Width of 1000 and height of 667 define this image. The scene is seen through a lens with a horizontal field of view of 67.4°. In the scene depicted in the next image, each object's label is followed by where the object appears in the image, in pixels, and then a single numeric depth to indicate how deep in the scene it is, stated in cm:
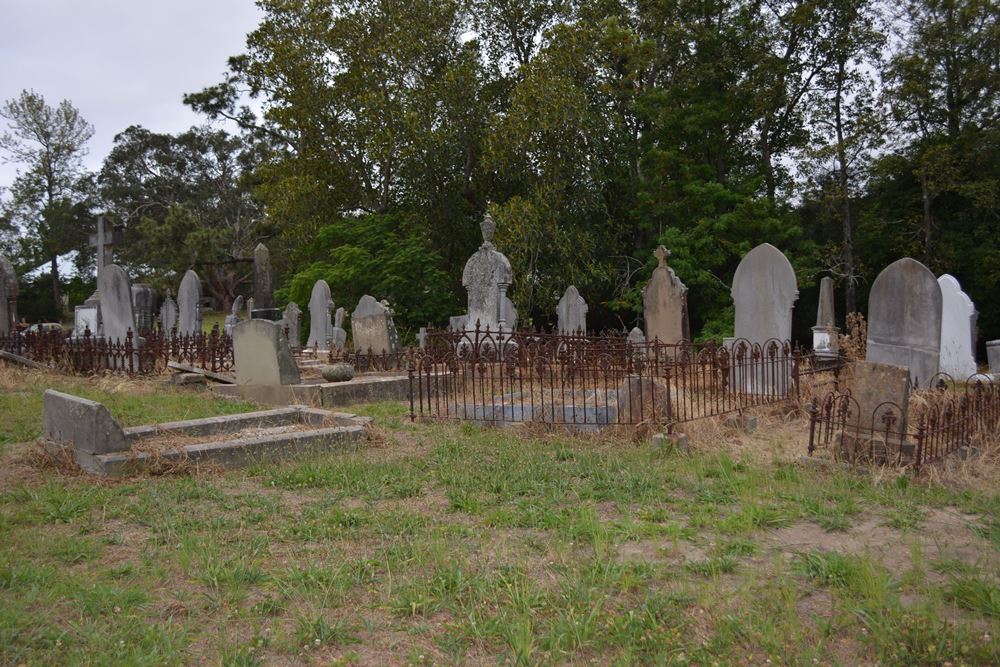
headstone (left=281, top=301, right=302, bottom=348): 2178
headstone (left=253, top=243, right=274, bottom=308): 1375
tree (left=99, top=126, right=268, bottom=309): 4169
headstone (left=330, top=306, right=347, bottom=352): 1861
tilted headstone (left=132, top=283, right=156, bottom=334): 2498
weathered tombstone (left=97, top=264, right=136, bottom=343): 1478
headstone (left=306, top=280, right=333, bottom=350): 1939
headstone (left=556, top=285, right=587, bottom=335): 1814
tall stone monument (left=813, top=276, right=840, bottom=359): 1241
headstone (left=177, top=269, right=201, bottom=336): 1928
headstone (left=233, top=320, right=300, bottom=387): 1061
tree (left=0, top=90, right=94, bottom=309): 3822
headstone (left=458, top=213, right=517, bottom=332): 1466
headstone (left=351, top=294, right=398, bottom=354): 1473
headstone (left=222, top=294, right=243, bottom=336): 2152
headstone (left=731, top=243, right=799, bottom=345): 1150
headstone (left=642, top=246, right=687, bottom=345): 1369
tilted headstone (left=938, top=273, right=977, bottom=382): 1304
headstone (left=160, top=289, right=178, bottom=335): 2272
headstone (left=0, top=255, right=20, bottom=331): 1652
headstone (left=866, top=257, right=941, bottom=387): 923
